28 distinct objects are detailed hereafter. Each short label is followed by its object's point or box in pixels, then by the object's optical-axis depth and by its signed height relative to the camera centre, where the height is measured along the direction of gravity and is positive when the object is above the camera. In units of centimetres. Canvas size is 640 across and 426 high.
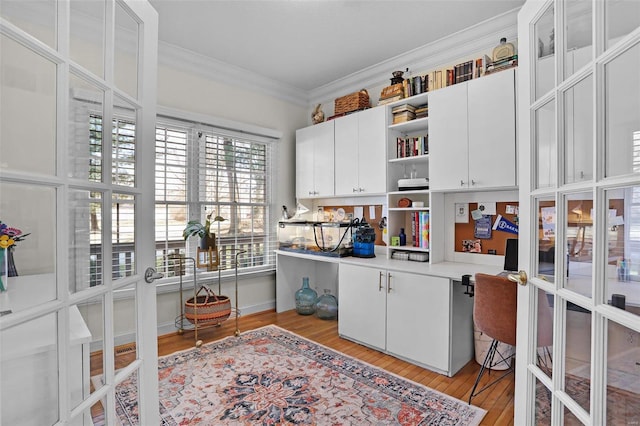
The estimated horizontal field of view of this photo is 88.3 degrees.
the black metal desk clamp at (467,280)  219 -45
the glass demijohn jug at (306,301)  371 -100
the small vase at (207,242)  311 -28
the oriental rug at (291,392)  185 -115
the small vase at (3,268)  76 -13
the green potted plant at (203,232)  293 -18
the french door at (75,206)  75 +2
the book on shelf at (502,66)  238 +108
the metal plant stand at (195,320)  289 -98
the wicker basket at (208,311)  289 -88
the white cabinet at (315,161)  357 +58
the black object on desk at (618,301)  76 -21
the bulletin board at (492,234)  260 -18
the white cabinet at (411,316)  234 -81
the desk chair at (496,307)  182 -54
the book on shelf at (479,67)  257 +115
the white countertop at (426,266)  239 -43
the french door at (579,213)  75 +0
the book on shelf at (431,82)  282 +113
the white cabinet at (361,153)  310 +59
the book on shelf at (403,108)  297 +95
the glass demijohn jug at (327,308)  359 -105
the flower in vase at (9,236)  74 -6
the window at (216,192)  312 +20
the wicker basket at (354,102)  339 +116
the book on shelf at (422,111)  291 +91
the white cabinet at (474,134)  232 +59
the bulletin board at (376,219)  346 -7
